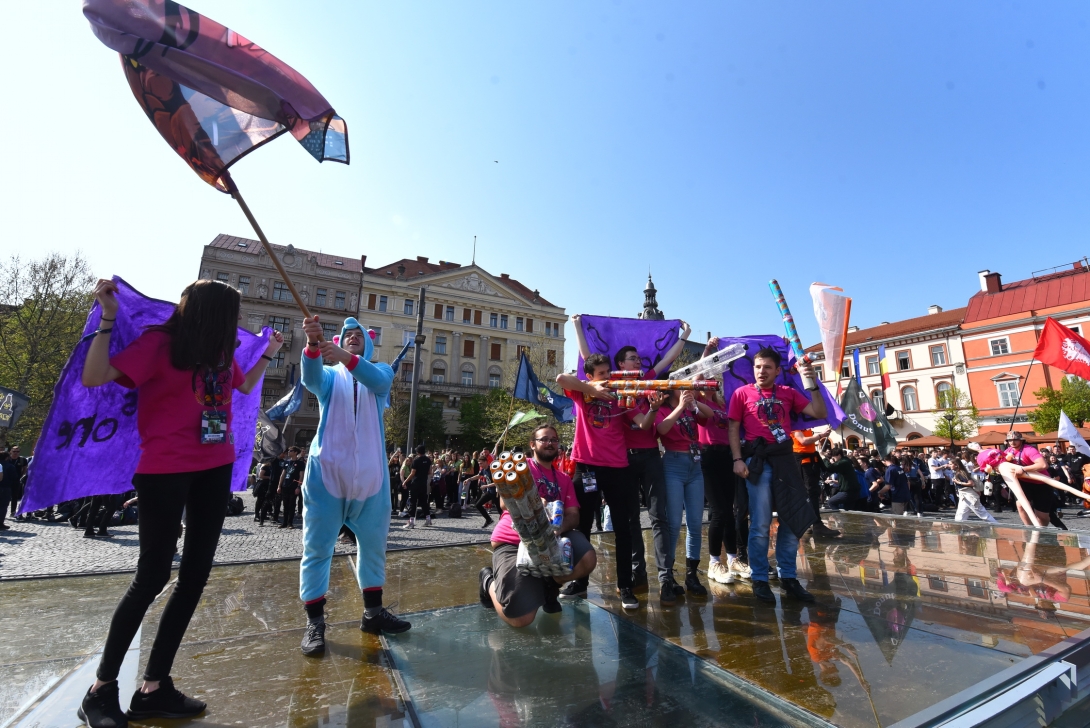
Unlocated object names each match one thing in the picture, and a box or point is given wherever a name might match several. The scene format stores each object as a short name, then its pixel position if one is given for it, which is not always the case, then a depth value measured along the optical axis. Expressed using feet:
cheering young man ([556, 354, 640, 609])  12.25
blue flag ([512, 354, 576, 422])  30.37
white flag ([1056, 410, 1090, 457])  32.55
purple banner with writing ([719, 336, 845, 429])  18.13
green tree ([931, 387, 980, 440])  130.82
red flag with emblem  33.55
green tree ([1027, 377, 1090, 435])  107.34
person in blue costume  10.14
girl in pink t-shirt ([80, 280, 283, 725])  7.20
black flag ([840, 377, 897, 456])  35.88
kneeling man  9.98
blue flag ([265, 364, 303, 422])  33.81
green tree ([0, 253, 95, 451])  85.71
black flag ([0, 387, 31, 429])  39.22
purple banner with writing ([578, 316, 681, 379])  16.61
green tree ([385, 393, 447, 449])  135.64
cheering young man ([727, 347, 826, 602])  12.62
